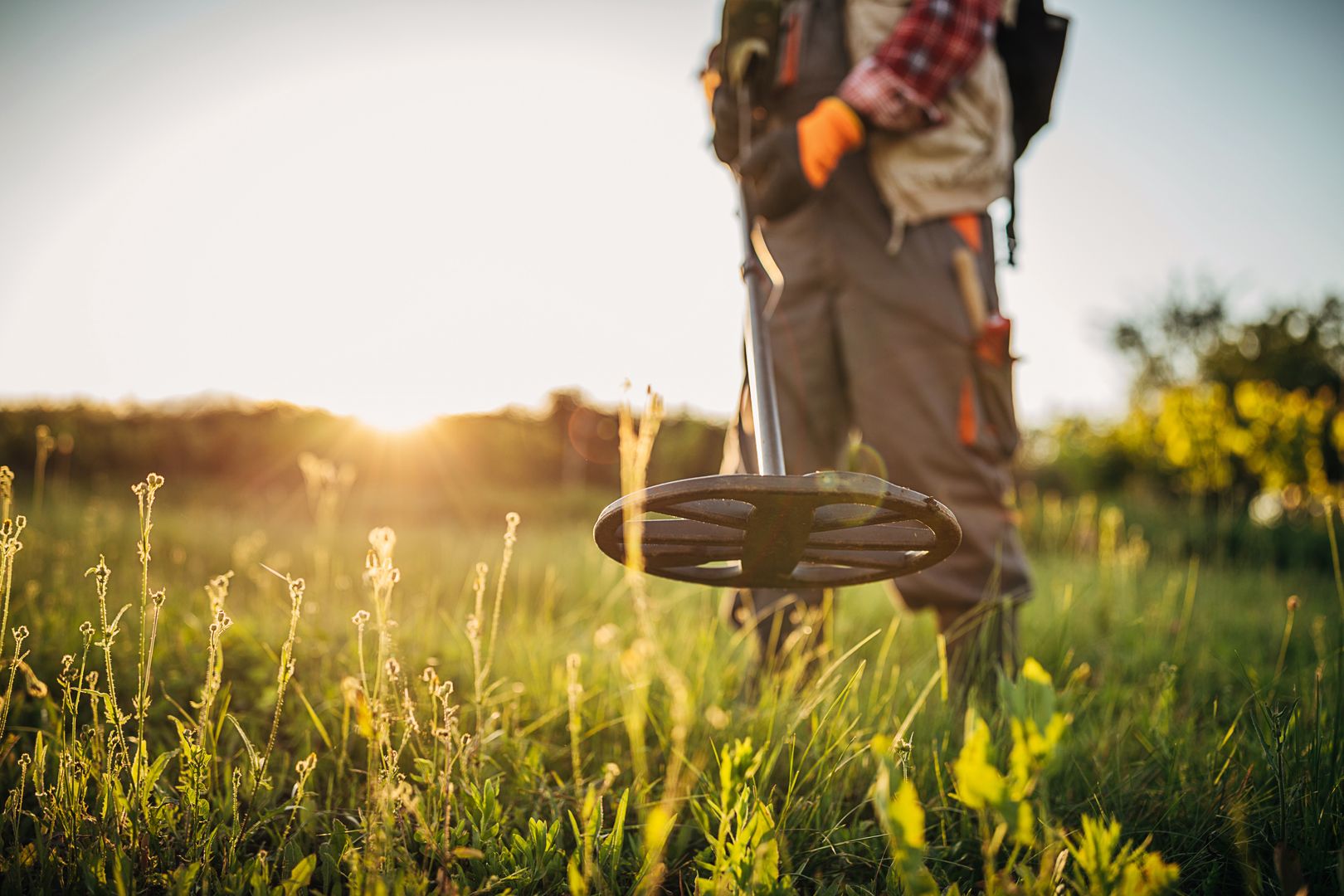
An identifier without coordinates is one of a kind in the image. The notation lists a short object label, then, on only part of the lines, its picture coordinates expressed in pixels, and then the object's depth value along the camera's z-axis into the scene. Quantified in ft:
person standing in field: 6.10
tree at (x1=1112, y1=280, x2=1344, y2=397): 82.28
